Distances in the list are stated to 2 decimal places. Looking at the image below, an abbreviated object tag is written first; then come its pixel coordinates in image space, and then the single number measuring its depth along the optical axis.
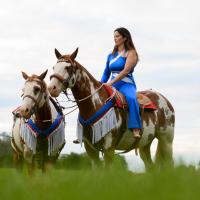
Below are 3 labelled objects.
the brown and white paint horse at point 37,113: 17.28
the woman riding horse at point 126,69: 19.07
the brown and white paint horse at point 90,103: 17.17
